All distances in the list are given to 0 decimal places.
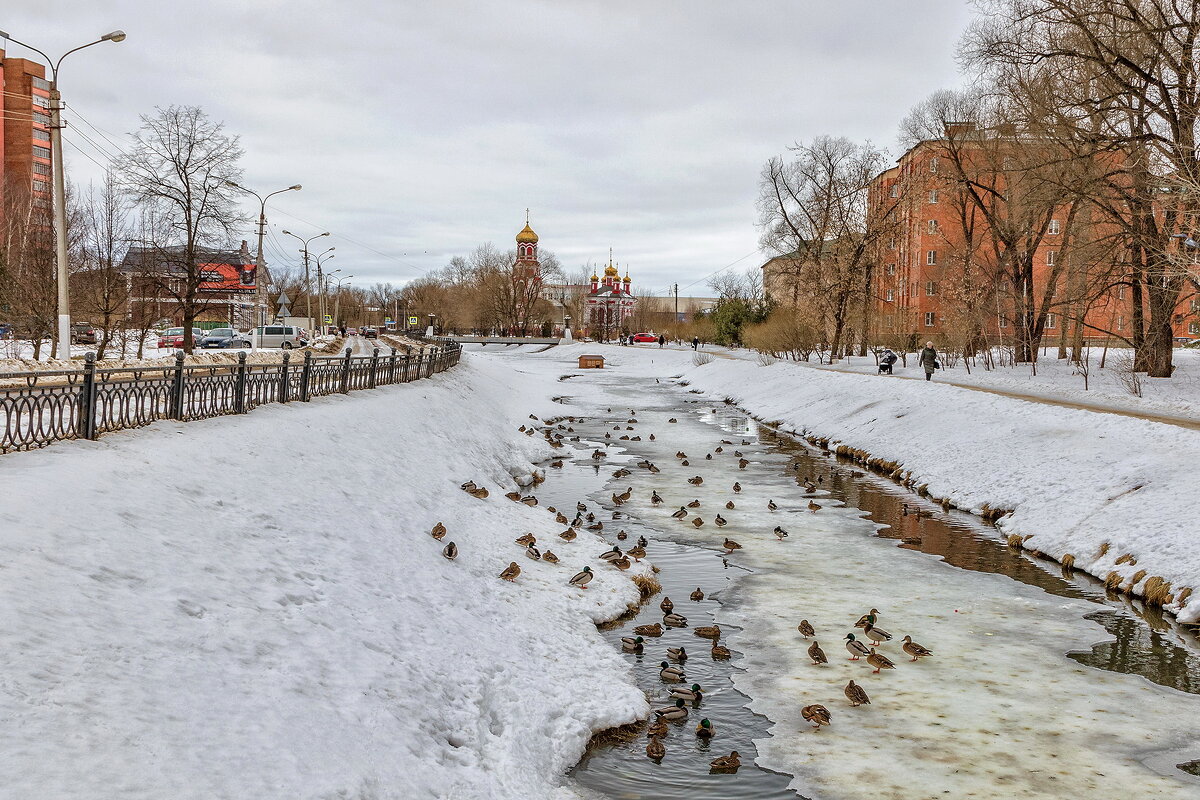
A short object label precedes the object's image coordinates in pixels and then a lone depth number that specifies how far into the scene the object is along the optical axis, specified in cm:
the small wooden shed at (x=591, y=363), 7073
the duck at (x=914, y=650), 965
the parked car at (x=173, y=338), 5631
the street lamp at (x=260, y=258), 3600
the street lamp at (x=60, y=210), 2027
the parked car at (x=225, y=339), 5494
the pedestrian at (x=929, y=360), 3410
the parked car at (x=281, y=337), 5110
